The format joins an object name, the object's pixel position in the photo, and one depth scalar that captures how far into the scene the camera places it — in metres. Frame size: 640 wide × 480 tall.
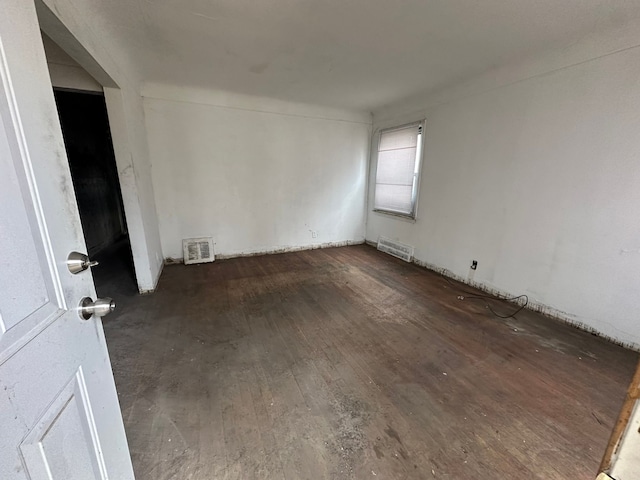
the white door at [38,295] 0.51
